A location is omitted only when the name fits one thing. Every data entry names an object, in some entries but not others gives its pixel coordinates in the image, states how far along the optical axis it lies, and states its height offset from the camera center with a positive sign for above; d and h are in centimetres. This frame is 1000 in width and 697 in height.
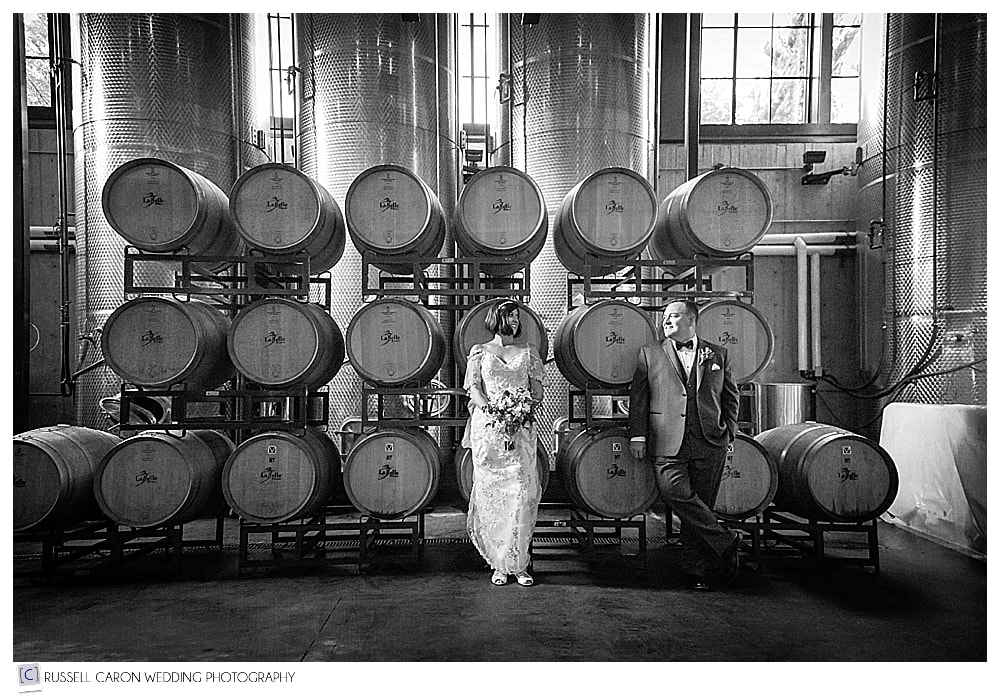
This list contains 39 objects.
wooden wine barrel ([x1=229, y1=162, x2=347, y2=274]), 421 +71
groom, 401 -48
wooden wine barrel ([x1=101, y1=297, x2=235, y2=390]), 418 -2
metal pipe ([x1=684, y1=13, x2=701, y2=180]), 619 +199
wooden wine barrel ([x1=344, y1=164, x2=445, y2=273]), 426 +71
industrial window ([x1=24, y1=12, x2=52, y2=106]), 501 +197
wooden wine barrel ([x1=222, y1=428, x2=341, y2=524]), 424 -80
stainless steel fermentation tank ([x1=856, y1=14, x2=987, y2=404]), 537 +97
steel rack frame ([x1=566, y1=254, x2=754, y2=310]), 436 +34
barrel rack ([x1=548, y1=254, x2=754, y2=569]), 436 +22
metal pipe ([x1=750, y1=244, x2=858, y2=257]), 719 +79
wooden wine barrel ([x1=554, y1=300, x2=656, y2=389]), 433 -3
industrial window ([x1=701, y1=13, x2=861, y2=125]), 718 +251
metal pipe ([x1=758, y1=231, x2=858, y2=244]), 717 +91
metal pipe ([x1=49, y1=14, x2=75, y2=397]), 539 +119
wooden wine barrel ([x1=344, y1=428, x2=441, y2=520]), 432 -79
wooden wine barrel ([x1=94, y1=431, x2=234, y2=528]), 421 -81
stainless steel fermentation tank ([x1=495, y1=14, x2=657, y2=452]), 576 +172
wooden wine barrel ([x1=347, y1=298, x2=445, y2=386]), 431 -2
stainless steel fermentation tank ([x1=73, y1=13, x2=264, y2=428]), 540 +165
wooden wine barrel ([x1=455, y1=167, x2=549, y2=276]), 430 +71
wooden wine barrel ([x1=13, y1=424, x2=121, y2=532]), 417 -80
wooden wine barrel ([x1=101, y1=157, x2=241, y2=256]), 413 +73
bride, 397 -65
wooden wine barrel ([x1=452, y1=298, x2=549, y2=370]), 438 +2
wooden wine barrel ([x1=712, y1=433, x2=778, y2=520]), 440 -86
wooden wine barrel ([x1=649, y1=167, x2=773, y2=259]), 430 +69
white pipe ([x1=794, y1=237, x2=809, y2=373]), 706 +28
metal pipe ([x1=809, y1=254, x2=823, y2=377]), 705 +21
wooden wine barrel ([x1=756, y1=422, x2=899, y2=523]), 432 -83
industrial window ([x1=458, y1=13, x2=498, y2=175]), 662 +221
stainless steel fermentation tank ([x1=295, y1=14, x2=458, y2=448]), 581 +176
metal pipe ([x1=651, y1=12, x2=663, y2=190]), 605 +186
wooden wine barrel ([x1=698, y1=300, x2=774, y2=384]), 444 +0
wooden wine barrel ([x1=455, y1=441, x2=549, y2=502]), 427 -79
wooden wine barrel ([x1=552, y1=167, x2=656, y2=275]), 429 +69
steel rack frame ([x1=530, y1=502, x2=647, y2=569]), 441 -132
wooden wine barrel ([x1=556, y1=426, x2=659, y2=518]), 431 -83
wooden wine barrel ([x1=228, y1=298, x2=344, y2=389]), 424 -3
